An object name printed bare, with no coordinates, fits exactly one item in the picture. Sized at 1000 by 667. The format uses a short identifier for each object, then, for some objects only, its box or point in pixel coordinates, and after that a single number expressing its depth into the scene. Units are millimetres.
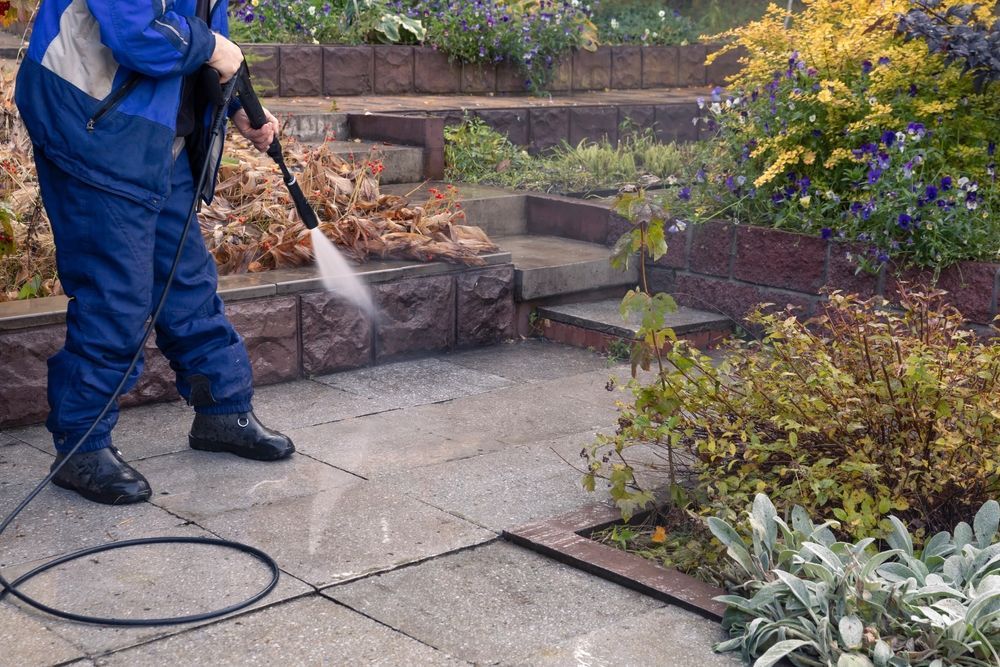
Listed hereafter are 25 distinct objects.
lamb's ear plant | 2646
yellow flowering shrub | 5180
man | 3418
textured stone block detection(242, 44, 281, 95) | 8000
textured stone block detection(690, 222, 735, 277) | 5910
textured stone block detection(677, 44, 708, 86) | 10969
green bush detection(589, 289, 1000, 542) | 3141
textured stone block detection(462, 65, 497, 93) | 8992
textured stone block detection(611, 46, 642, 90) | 10320
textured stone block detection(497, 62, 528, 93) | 9172
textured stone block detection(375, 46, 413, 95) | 8672
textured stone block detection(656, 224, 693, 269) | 6085
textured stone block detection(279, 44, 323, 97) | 8258
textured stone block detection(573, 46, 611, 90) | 9898
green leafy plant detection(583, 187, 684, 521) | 3426
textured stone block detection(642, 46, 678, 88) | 10653
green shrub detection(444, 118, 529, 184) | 7207
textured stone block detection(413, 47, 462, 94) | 8828
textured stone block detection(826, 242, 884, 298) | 5402
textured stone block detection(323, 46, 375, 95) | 8477
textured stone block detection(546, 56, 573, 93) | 9617
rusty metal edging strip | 3039
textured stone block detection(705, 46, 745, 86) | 11203
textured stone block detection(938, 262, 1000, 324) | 5066
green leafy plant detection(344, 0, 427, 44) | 8781
